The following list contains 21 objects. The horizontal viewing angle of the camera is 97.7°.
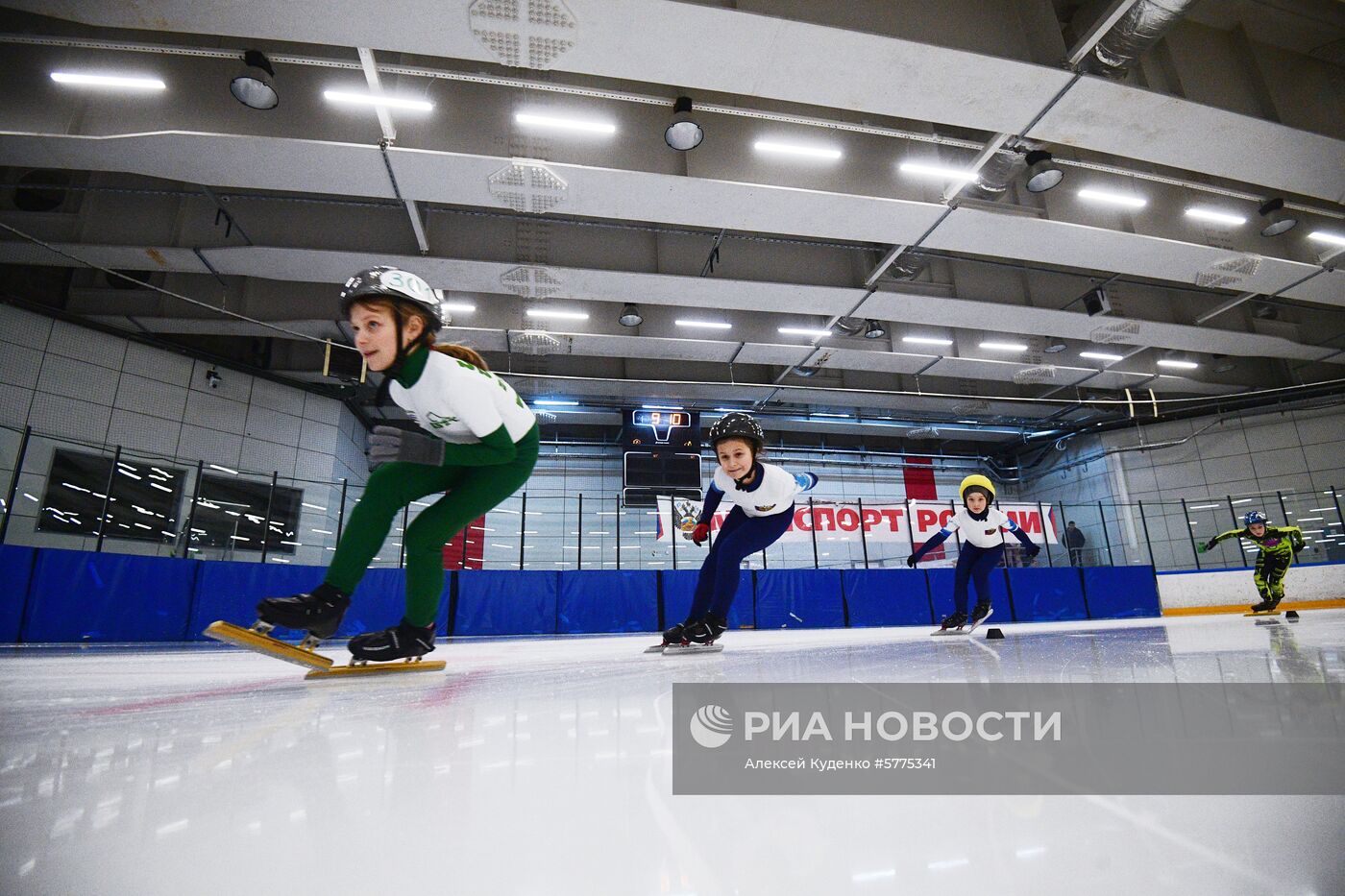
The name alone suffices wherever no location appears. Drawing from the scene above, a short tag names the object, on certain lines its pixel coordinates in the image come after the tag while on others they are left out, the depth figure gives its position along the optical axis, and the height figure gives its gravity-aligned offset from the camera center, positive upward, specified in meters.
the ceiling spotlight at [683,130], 6.98 +5.32
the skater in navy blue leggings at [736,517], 3.47 +0.41
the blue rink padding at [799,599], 11.18 -0.37
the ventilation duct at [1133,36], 5.48 +5.19
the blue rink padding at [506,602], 9.84 -0.25
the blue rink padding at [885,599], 11.61 -0.41
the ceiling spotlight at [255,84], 6.21 +5.33
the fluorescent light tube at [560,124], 6.92 +5.37
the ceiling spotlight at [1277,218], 9.18 +5.41
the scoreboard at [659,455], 14.24 +3.09
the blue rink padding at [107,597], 6.67 +0.00
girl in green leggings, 2.20 +0.52
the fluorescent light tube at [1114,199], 8.59 +5.37
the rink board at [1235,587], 12.49 -0.38
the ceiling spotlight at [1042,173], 7.74 +5.23
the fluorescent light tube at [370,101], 6.43 +5.31
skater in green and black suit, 7.82 +0.24
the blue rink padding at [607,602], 10.43 -0.30
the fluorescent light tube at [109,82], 6.34 +5.49
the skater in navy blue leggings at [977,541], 5.51 +0.33
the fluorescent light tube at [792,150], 7.61 +5.45
